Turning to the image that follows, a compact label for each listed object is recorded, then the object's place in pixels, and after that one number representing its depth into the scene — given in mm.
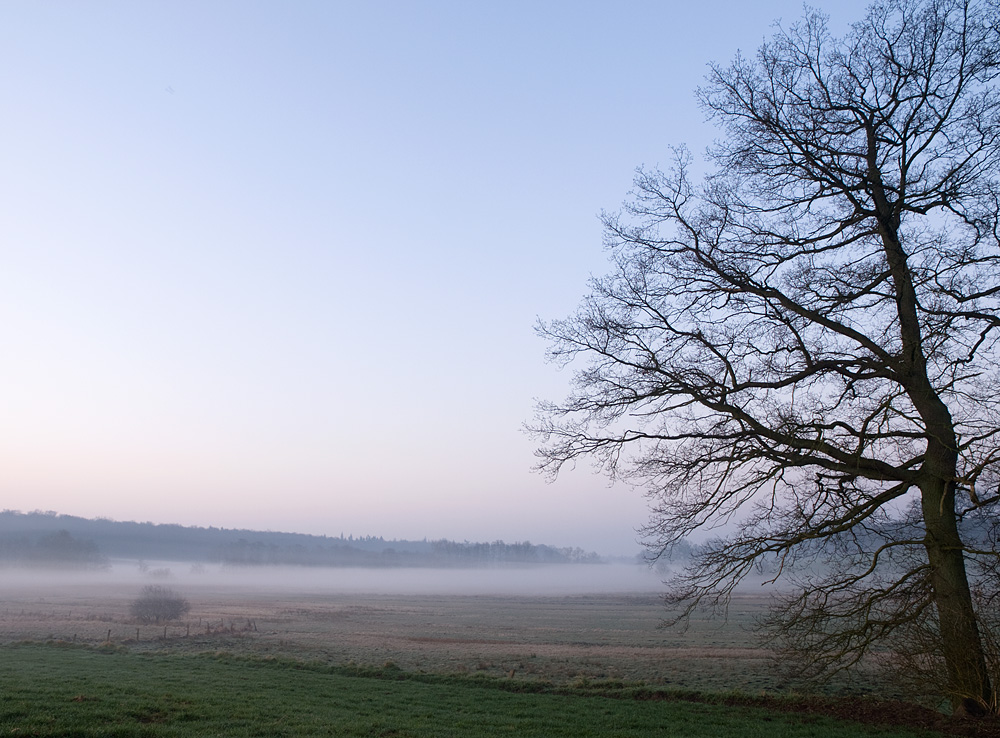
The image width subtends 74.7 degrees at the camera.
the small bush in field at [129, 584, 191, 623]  49906
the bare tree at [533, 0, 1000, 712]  11797
